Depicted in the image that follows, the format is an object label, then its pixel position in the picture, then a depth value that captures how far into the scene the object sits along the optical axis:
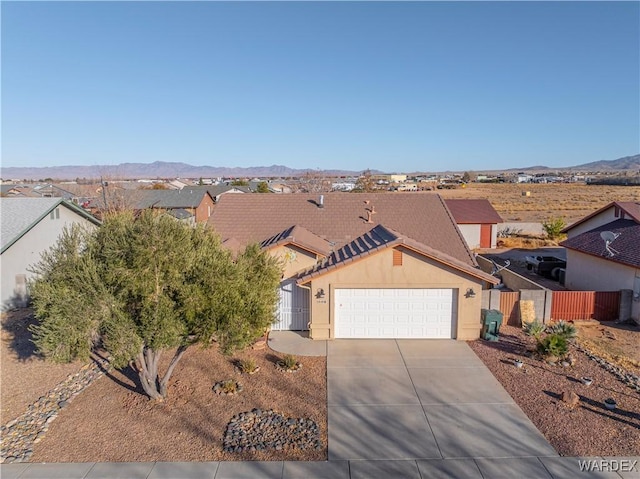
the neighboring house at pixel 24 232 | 18.83
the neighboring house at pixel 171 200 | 40.03
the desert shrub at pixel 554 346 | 13.17
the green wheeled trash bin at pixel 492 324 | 15.05
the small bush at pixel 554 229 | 34.75
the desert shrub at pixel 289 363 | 12.76
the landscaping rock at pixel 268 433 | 9.12
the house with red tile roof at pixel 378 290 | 15.04
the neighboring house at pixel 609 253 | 17.61
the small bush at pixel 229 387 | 11.34
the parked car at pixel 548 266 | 24.83
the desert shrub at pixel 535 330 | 13.97
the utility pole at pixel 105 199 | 34.22
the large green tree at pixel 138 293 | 8.59
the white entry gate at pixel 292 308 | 16.06
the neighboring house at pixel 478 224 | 33.53
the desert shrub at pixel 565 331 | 13.97
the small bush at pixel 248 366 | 12.48
